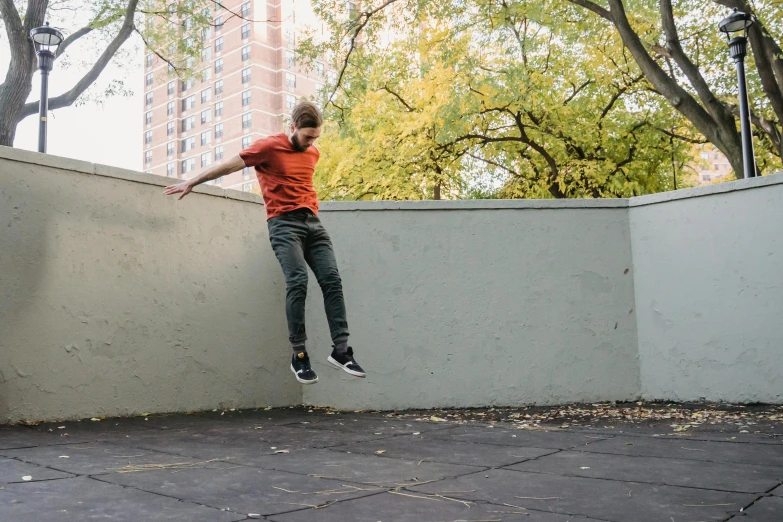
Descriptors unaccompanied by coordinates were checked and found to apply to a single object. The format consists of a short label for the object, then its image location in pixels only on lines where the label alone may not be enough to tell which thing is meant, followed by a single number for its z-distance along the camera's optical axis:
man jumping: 4.05
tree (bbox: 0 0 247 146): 13.59
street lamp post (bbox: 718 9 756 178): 7.95
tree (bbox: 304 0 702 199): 13.49
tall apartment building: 66.44
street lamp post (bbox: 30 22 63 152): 9.71
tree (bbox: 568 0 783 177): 9.27
